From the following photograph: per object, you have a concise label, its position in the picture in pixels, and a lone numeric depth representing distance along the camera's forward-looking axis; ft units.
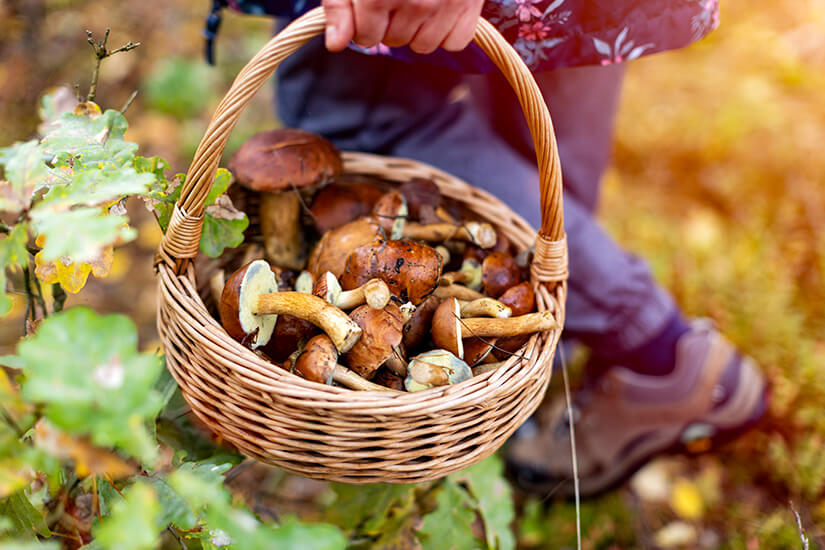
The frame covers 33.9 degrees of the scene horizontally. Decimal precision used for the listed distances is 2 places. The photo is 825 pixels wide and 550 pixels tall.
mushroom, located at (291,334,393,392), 2.74
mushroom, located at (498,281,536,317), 2.95
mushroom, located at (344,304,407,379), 2.77
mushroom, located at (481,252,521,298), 3.01
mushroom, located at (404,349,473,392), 2.78
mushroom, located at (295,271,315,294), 2.93
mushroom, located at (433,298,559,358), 2.83
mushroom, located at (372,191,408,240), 3.07
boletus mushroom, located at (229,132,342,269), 3.03
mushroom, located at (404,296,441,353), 2.91
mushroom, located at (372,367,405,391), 2.85
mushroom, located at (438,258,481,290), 3.06
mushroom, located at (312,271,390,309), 2.79
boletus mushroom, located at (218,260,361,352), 2.77
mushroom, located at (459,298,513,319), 2.91
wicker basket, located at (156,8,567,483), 2.67
